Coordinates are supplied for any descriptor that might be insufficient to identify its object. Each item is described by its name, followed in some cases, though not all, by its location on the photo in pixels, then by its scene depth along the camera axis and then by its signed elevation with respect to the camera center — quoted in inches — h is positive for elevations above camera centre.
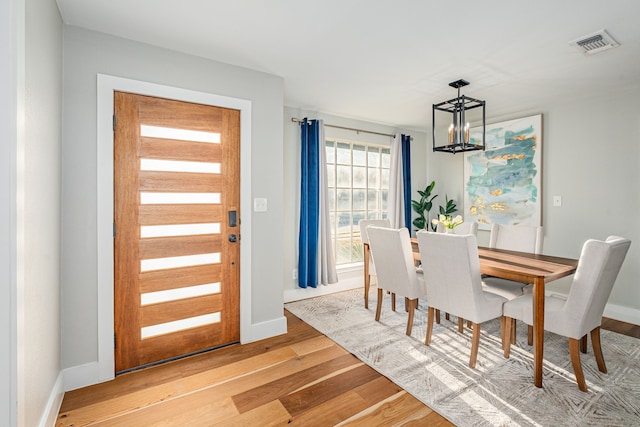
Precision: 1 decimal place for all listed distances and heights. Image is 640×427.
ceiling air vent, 84.8 +47.7
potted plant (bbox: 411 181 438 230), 192.4 +4.2
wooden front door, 89.4 -4.2
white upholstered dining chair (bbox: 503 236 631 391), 75.4 -22.7
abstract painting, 153.9 +19.5
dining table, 81.5 -16.4
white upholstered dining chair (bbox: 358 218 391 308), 141.1 -25.8
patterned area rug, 71.4 -45.1
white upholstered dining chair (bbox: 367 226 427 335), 110.0 -18.6
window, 172.4 +13.9
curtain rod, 154.3 +46.9
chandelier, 108.3 +28.3
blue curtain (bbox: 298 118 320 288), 154.6 +6.8
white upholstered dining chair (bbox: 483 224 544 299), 104.7 -13.4
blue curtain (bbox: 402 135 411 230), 189.0 +23.5
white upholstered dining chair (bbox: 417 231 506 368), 87.3 -19.5
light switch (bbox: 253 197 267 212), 109.6 +3.3
